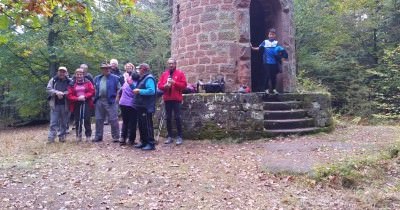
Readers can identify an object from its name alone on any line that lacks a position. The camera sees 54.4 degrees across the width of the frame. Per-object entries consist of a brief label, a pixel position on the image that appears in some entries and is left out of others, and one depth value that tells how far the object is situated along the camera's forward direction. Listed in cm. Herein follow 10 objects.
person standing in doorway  908
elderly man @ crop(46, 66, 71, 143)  852
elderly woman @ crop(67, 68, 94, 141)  848
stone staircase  870
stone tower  993
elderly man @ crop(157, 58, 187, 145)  784
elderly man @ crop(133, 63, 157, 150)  748
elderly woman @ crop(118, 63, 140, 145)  778
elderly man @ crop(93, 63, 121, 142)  830
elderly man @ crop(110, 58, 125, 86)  899
